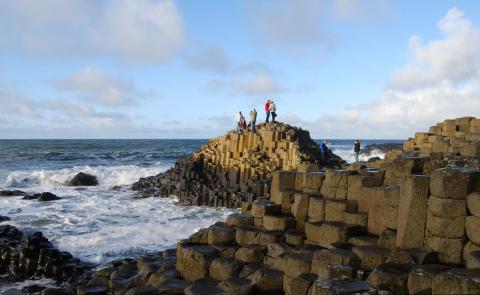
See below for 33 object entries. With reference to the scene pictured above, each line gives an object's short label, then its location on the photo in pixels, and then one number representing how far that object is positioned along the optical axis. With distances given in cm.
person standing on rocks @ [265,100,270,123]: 3291
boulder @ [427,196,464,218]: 636
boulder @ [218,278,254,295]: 730
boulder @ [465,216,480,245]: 612
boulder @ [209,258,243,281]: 823
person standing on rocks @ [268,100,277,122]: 3259
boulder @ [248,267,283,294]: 735
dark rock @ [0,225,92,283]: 1224
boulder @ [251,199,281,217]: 971
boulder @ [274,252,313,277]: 708
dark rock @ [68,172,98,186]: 3220
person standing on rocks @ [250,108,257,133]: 3047
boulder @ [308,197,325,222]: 881
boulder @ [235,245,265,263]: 851
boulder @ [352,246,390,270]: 666
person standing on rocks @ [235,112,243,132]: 3246
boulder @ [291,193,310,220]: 921
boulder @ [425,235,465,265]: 636
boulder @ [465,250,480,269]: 555
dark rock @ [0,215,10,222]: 1878
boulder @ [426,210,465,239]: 639
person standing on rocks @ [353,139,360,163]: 2575
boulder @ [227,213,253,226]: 992
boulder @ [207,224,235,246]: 948
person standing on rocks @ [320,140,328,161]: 2784
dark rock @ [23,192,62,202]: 2400
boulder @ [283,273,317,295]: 652
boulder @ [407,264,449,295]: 542
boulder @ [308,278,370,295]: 547
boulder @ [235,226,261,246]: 915
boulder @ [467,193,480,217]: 611
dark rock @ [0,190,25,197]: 2609
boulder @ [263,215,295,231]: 916
